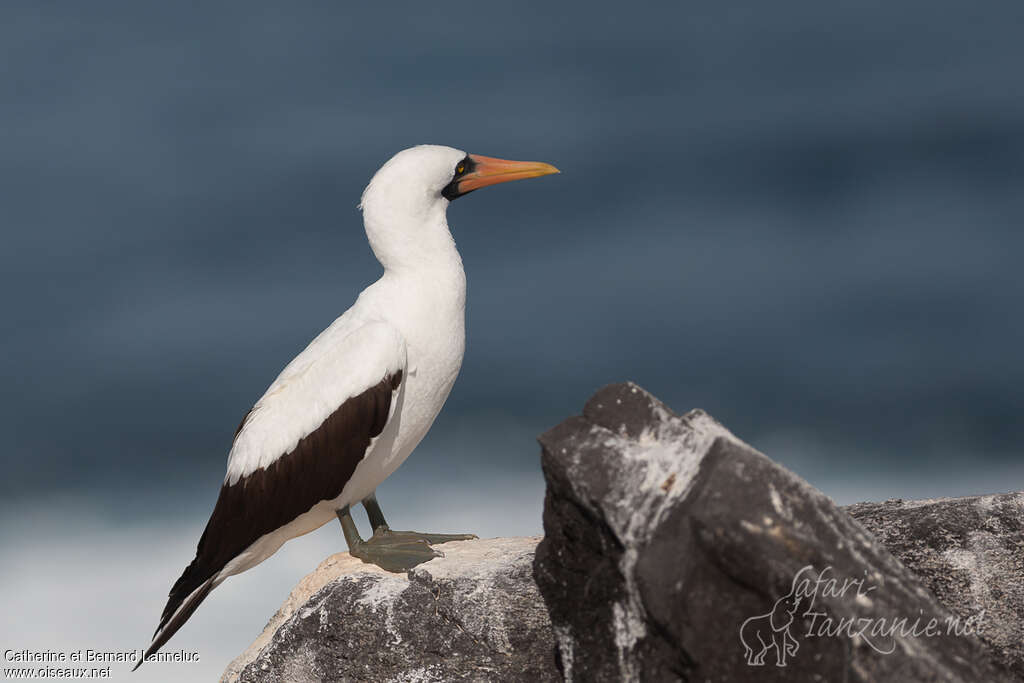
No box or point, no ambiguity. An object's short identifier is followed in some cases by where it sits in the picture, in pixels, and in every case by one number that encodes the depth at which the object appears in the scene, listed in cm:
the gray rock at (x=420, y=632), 1437
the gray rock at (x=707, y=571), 937
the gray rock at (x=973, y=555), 1428
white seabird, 1483
